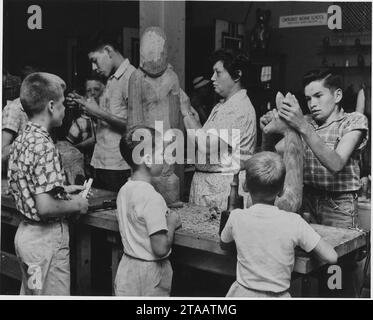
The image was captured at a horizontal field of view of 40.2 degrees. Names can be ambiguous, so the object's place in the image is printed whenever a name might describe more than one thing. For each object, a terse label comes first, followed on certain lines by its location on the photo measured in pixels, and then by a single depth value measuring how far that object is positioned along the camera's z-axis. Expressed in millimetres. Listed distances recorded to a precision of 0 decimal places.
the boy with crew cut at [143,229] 1881
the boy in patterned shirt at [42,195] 1948
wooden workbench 1887
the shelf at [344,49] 2465
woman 2322
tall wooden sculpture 2404
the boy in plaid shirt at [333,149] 2152
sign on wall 2443
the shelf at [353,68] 2412
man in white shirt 2621
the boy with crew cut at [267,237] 1676
